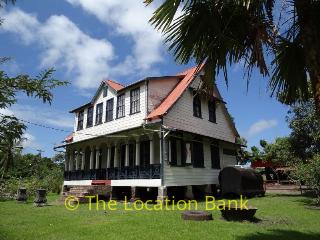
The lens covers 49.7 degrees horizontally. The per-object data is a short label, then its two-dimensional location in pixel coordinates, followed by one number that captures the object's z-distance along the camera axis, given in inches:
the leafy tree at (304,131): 961.5
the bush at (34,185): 1163.3
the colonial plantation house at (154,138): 805.2
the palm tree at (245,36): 240.1
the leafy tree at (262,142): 2330.3
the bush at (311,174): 654.5
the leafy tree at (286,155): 999.6
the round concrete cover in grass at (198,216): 489.4
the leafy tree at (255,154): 2036.4
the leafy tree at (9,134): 188.7
